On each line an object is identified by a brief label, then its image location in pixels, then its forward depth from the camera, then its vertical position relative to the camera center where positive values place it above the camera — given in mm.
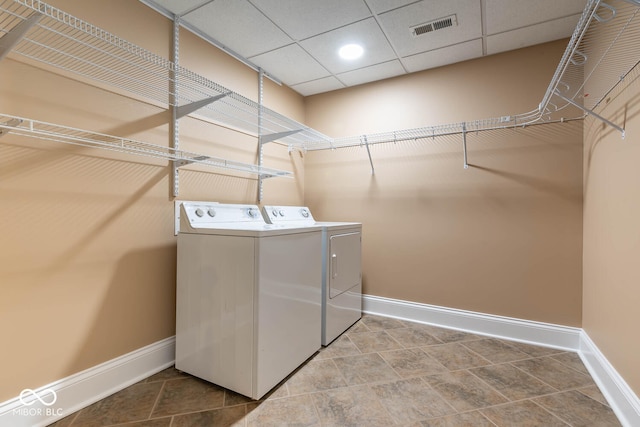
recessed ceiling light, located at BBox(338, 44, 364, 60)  2158 +1233
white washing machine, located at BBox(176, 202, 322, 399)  1449 -502
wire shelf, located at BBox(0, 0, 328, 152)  1179 +706
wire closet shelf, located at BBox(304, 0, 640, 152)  1307 +740
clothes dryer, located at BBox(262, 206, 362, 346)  2049 -460
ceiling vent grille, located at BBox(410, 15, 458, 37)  1862 +1241
